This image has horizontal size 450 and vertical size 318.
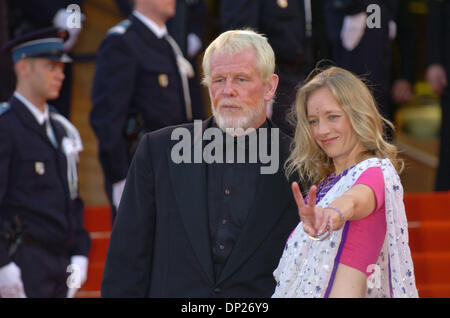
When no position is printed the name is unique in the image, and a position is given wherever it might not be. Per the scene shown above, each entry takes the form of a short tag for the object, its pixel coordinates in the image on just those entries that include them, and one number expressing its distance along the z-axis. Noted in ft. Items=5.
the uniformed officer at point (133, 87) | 28.78
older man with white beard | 17.01
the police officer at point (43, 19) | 37.11
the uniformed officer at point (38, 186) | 25.31
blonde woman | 14.73
